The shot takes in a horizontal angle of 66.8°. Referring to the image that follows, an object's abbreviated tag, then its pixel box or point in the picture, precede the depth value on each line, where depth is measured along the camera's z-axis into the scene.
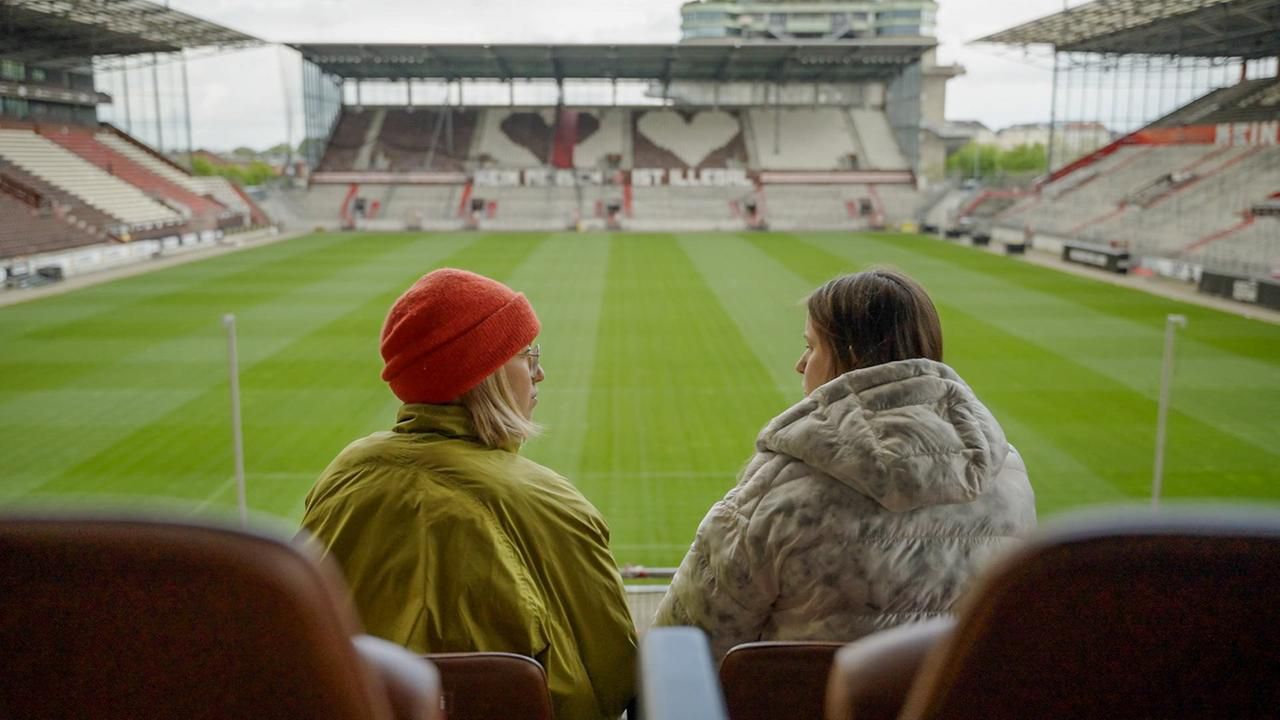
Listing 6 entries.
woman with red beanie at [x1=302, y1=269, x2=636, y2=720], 1.97
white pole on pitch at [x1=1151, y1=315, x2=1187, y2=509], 5.89
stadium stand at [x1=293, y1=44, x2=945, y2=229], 42.41
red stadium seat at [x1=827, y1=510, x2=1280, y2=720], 0.80
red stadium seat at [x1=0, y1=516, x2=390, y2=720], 0.82
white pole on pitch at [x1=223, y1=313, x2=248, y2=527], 5.85
